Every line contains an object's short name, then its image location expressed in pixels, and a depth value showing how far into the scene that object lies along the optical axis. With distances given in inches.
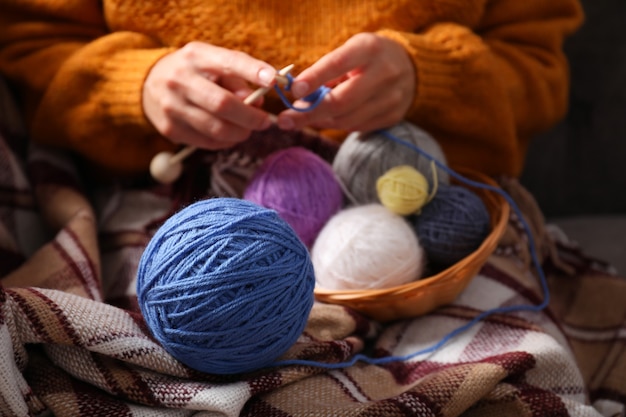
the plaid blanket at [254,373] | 23.0
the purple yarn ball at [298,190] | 31.5
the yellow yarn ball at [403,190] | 30.8
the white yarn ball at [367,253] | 29.5
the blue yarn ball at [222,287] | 22.6
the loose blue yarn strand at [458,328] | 26.7
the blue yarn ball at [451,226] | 30.9
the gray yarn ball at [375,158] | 32.3
